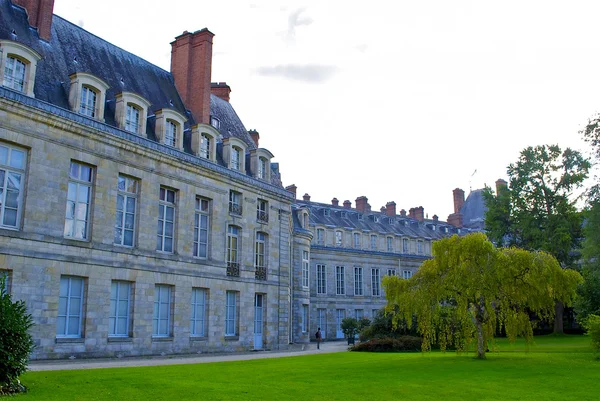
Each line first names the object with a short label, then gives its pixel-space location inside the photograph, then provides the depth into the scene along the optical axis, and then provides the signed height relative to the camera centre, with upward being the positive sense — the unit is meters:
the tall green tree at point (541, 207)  35.69 +7.43
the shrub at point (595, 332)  17.66 -0.45
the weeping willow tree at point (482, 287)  16.19 +0.90
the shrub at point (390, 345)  23.50 -1.14
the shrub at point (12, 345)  8.82 -0.44
